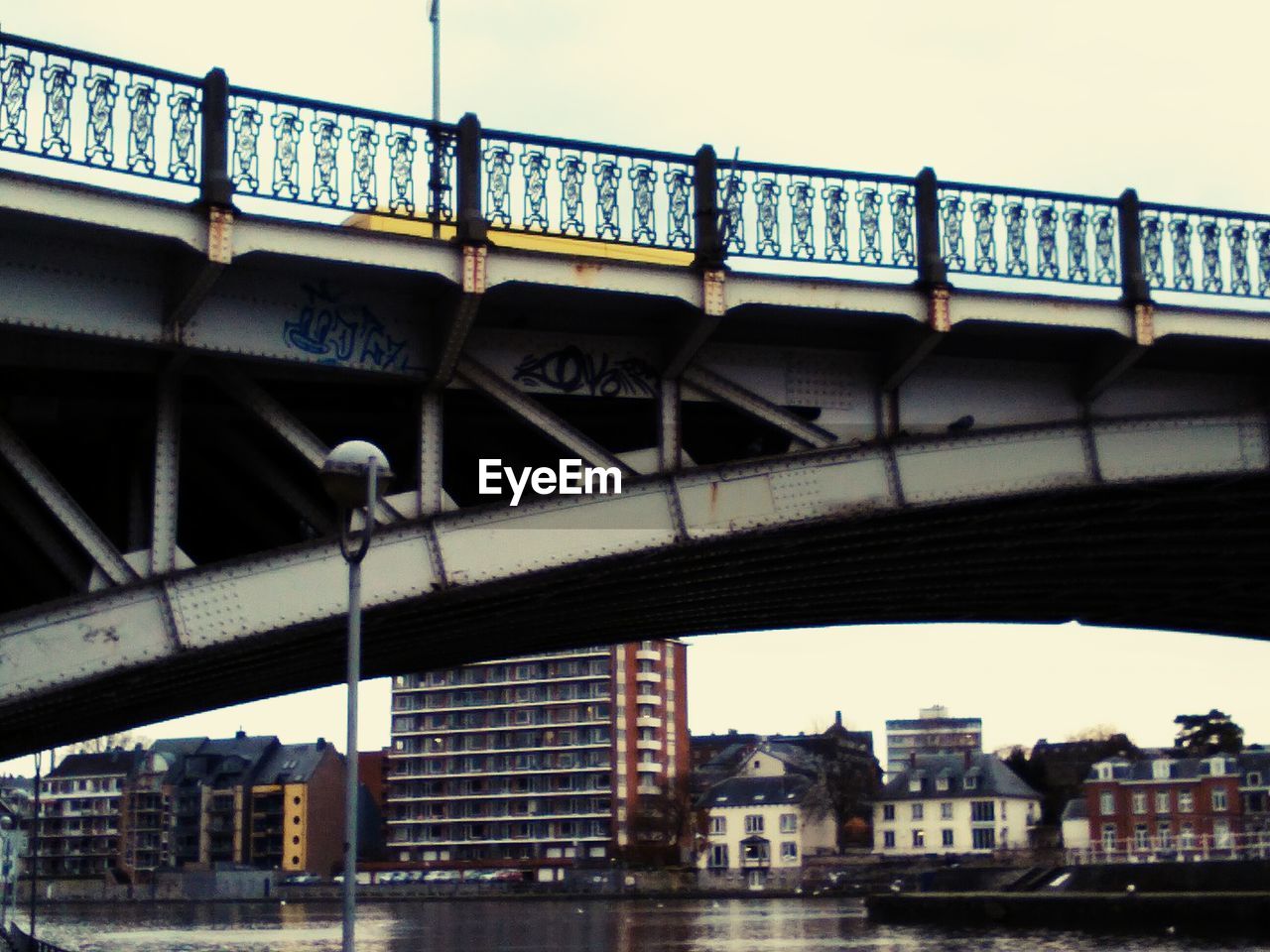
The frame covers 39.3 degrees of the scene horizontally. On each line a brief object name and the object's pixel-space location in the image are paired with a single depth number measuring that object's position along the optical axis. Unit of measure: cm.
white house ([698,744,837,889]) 13975
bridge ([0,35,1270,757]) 1436
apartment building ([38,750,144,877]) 17112
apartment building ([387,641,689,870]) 14712
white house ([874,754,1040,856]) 13462
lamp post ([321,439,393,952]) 1205
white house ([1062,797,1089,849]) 12181
